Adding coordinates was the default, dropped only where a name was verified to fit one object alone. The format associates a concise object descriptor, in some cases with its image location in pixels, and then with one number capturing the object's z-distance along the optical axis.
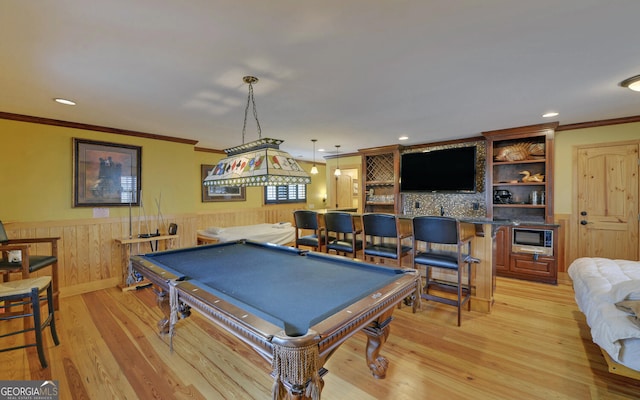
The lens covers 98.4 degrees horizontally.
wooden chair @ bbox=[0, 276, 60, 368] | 2.14
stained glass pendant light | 2.24
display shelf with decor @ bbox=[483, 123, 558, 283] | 4.07
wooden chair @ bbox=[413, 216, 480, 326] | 2.79
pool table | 1.12
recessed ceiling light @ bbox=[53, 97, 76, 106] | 2.84
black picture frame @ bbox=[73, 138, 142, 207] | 3.83
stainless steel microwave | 4.08
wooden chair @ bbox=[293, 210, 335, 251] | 3.78
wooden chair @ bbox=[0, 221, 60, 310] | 2.74
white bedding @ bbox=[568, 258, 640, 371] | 1.71
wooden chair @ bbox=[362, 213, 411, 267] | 3.16
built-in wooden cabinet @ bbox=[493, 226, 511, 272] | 4.35
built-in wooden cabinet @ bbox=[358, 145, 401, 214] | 5.96
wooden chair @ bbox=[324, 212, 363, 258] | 3.47
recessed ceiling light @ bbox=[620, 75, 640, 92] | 2.37
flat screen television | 4.87
